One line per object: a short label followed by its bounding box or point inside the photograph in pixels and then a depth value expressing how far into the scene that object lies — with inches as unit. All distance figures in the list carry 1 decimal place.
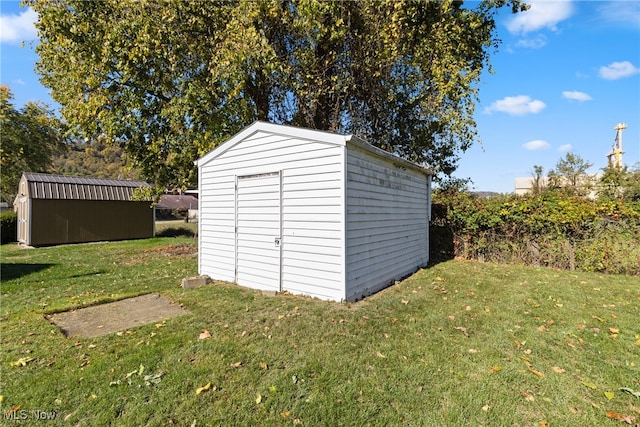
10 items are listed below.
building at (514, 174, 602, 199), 530.6
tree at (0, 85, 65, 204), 759.7
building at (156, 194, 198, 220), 1172.5
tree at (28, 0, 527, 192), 348.2
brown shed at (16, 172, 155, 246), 545.0
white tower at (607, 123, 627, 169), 777.6
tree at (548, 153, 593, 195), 631.8
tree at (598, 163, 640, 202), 502.8
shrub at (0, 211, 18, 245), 625.0
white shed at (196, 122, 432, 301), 203.0
